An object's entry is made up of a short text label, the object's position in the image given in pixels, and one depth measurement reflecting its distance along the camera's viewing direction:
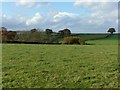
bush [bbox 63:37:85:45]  35.21
